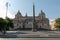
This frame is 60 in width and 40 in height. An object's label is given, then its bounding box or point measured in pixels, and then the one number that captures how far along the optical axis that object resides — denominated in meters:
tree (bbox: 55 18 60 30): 33.90
